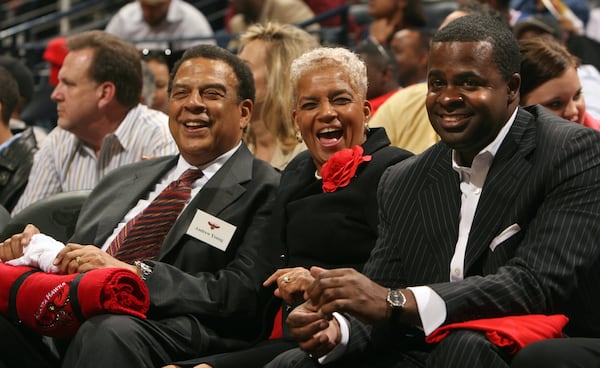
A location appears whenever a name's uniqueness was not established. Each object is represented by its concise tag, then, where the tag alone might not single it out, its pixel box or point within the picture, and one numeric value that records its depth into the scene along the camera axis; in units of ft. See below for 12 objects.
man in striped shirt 32.30
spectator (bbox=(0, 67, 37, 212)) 33.58
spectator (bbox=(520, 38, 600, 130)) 25.57
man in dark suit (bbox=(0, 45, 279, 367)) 22.00
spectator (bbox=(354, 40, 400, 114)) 37.45
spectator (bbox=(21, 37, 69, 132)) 48.83
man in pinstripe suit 17.58
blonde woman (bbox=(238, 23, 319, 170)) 30.58
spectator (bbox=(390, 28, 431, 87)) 43.24
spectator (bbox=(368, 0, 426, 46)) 47.50
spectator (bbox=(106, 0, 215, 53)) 52.85
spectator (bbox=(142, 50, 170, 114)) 44.45
